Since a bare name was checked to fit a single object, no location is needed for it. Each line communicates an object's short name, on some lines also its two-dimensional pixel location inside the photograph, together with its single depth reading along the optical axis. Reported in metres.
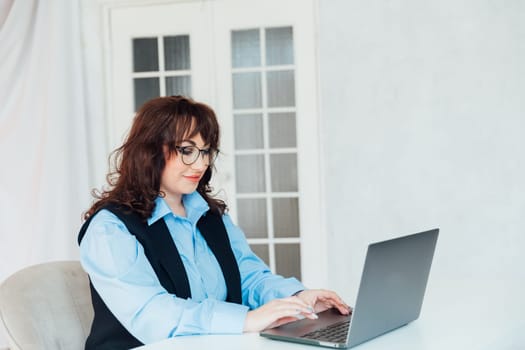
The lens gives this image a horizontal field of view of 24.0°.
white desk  3.02
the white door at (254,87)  5.66
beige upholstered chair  3.39
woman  3.30
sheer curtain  5.54
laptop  2.89
